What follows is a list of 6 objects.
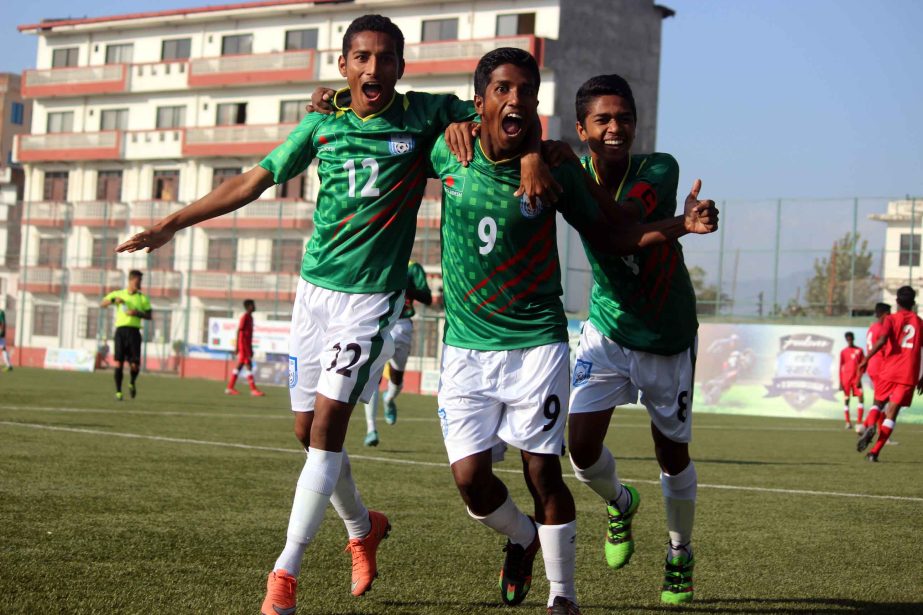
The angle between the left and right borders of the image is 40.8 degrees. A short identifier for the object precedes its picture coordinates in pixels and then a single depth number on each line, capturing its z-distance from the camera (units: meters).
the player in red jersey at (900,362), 15.83
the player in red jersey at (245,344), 27.27
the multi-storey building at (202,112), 52.50
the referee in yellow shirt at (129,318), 20.61
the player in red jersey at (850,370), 22.23
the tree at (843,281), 32.16
